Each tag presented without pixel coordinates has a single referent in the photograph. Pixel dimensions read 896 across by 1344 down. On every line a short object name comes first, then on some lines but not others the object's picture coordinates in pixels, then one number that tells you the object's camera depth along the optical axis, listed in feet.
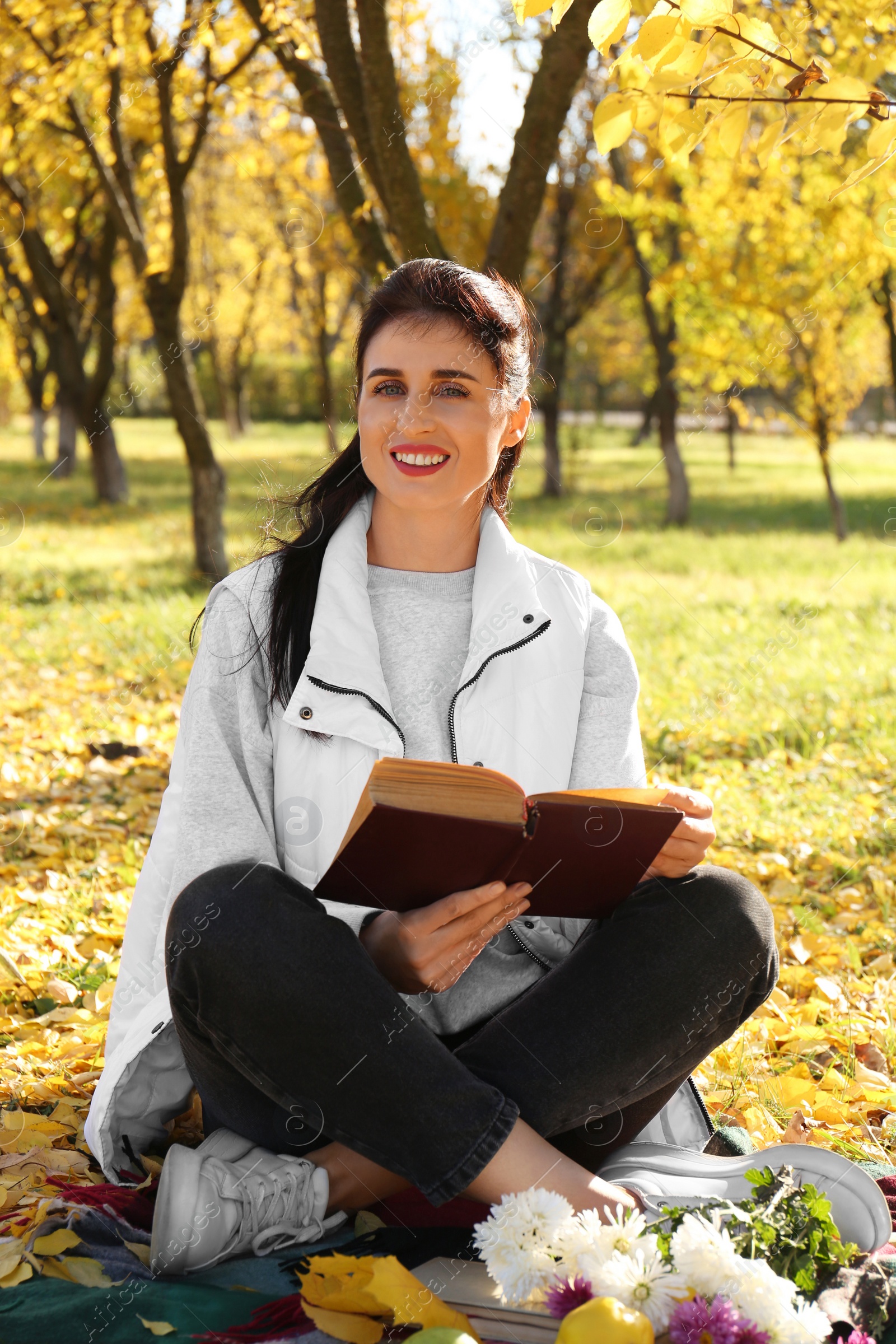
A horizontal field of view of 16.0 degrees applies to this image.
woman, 7.93
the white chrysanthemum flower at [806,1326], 7.45
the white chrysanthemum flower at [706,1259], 7.54
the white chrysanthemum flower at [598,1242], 7.64
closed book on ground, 7.71
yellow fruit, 7.45
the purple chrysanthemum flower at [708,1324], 7.46
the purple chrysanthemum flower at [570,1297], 7.64
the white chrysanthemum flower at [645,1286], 7.56
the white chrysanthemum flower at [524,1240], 7.68
